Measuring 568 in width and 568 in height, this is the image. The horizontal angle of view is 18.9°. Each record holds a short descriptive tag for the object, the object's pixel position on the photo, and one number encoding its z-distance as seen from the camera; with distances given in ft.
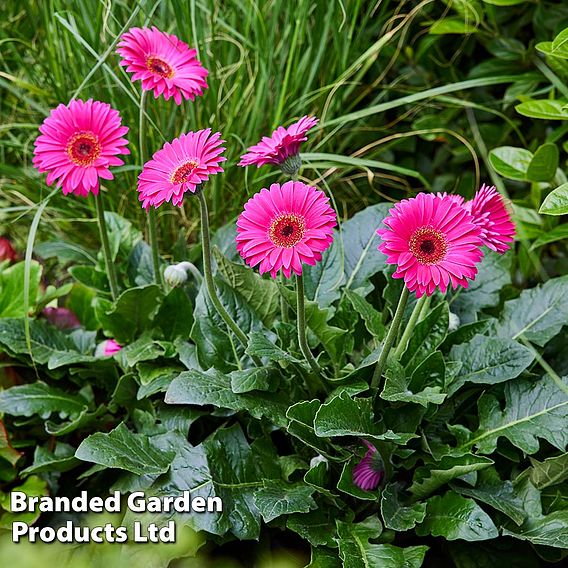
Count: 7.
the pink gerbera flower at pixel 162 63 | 5.46
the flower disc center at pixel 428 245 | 4.92
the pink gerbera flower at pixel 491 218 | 5.09
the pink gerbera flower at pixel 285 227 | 4.93
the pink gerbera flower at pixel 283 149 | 5.17
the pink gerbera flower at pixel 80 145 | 5.45
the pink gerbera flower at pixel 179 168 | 5.03
